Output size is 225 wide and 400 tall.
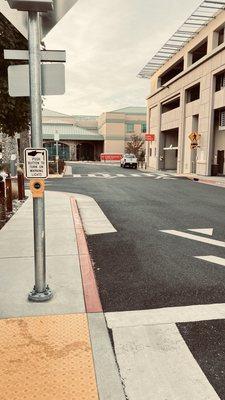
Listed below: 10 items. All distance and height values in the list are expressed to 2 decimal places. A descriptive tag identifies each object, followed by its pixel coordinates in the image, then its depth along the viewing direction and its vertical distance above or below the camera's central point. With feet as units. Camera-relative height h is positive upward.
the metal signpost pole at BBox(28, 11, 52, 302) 12.15 +0.49
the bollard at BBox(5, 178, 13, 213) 33.22 -4.32
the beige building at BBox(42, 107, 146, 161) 236.22 +8.89
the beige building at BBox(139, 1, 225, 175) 91.40 +17.66
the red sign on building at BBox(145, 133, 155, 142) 146.92 +5.32
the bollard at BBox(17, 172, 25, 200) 41.65 -4.74
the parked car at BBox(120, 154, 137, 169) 141.08 -4.22
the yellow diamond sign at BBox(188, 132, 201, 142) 96.02 +3.68
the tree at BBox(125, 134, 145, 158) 217.23 +3.07
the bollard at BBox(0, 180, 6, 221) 30.42 -4.57
